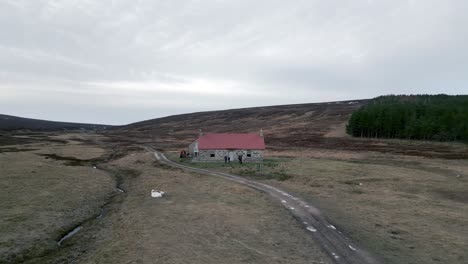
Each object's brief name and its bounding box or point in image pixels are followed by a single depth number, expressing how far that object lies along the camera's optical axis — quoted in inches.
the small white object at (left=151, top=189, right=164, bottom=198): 1363.2
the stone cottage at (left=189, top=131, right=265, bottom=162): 2522.1
